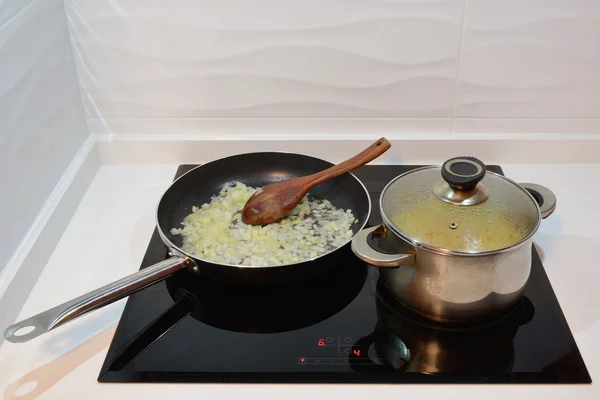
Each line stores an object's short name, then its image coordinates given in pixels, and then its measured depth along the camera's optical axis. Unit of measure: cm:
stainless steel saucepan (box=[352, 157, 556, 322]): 72
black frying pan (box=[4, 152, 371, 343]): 73
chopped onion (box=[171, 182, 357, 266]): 91
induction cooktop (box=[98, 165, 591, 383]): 72
